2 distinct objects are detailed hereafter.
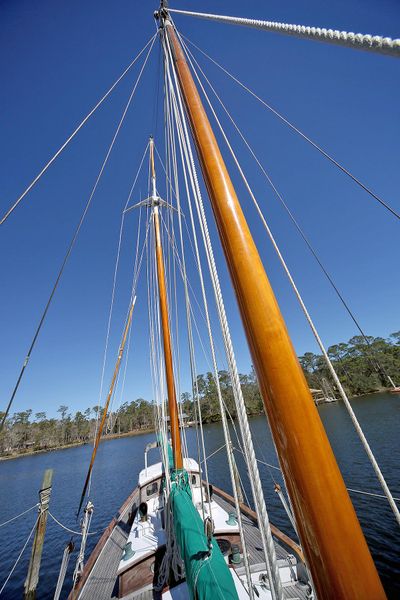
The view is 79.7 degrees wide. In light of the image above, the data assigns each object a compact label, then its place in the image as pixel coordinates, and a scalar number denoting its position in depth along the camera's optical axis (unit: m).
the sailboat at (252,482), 0.89
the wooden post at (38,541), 6.40
